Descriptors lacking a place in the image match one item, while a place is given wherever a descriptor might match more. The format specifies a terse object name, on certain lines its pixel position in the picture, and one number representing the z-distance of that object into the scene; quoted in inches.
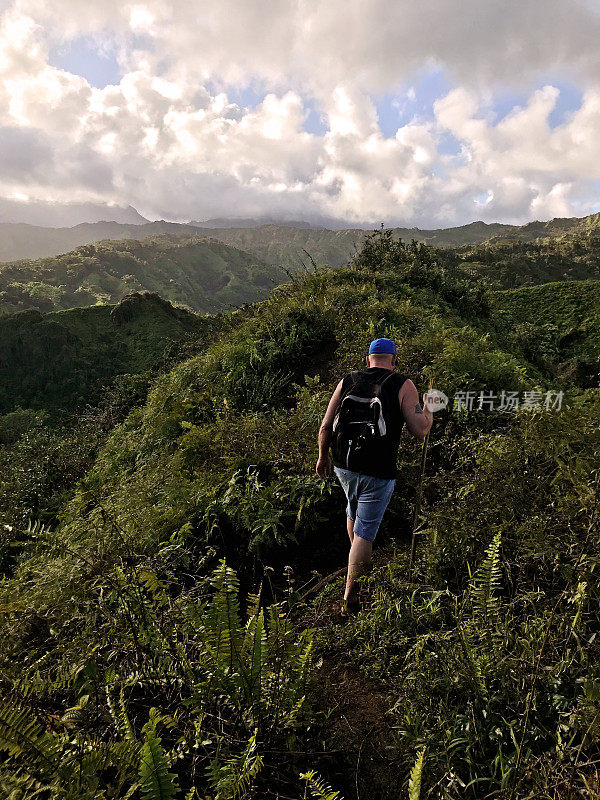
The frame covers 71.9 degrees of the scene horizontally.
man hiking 136.6
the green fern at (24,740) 65.2
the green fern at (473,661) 86.8
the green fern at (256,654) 86.7
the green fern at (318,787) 64.6
